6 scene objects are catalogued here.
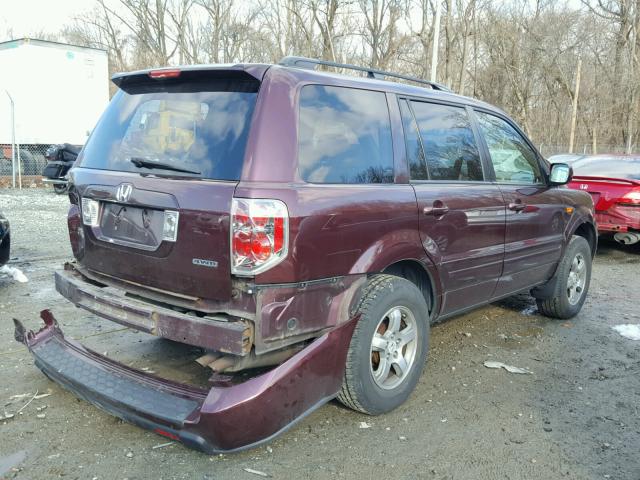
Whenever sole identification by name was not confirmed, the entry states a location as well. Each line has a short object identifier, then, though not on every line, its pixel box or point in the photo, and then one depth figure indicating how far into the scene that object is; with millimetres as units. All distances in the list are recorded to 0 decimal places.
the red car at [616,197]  8141
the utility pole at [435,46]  17022
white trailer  16812
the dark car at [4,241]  5790
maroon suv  2666
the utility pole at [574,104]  28156
